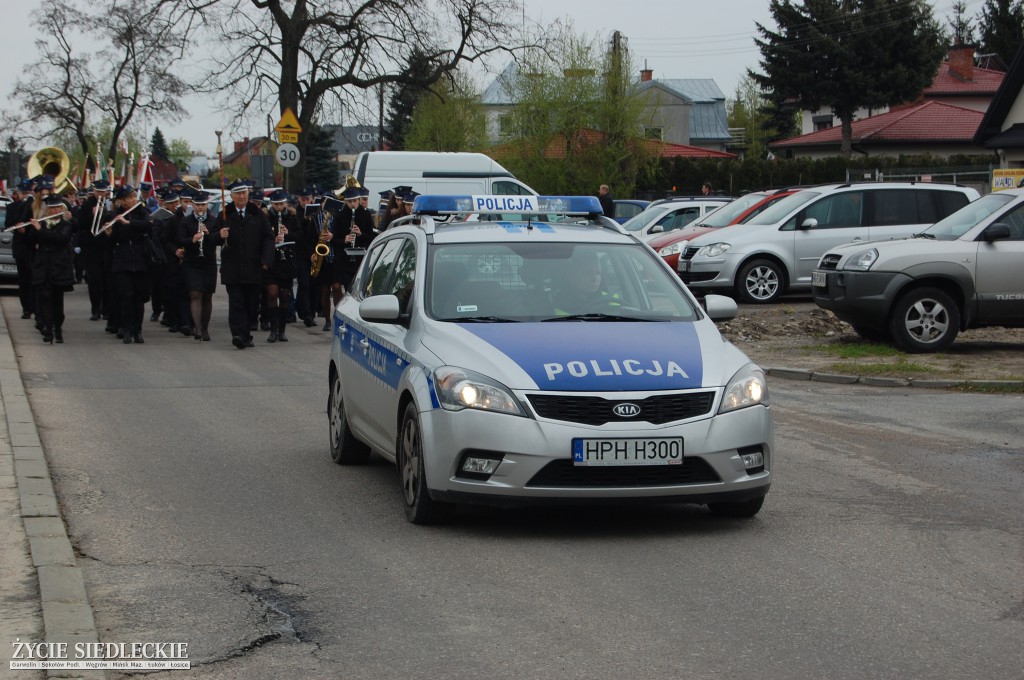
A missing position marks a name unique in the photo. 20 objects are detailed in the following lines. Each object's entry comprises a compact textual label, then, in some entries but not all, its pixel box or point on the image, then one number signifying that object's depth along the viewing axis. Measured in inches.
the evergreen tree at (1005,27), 3090.6
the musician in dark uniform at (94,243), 799.1
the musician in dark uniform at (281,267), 737.6
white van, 1159.6
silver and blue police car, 272.2
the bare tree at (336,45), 1497.3
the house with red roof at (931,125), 2511.1
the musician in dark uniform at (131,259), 723.4
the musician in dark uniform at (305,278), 838.5
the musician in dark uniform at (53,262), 695.7
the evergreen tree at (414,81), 1530.5
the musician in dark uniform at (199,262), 730.2
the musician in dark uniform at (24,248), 780.0
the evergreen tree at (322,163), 3614.9
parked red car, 930.1
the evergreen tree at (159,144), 5740.7
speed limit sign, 1096.8
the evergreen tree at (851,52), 2529.5
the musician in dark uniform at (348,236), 783.7
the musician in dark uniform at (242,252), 700.0
